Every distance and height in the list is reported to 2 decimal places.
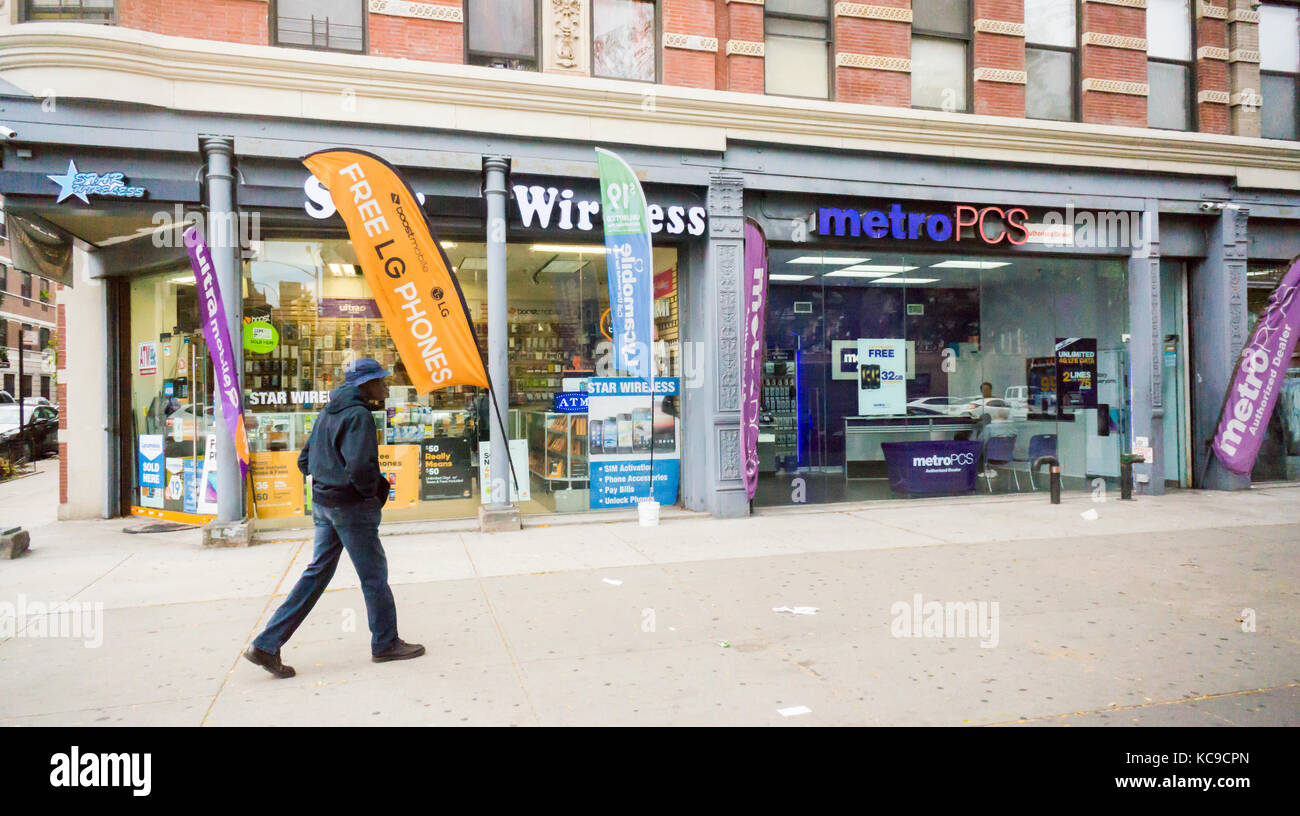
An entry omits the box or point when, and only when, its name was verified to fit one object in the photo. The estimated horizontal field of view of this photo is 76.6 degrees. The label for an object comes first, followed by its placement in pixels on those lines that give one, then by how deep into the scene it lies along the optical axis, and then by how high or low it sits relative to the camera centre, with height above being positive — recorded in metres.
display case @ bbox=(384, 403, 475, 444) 10.69 -0.16
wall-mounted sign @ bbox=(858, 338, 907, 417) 12.20 +0.41
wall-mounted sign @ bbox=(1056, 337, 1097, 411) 13.23 +0.50
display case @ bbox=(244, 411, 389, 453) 10.20 -0.22
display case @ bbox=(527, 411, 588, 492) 11.14 -0.60
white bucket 10.42 -1.35
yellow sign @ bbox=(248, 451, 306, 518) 10.12 -0.89
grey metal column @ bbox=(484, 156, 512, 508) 10.02 +1.18
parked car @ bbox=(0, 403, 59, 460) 21.22 -0.39
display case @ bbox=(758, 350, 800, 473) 11.93 -0.14
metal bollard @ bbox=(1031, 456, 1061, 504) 11.84 -1.06
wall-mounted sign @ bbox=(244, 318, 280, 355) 10.27 +0.95
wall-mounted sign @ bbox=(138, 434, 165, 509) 11.07 -0.75
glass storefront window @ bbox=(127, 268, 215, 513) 10.95 +0.28
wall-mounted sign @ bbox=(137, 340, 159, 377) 11.22 +0.76
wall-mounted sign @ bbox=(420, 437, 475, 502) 10.73 -0.78
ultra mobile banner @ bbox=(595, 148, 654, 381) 9.63 +1.67
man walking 5.10 -0.61
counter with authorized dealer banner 12.48 -0.95
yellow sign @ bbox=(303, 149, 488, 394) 8.80 +1.56
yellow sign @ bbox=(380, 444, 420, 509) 10.47 -0.78
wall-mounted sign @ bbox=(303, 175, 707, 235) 10.19 +2.50
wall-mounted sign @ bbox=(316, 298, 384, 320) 10.55 +1.34
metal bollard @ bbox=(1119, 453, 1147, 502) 12.27 -1.19
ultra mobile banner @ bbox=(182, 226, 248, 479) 9.09 +0.87
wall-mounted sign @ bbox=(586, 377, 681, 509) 11.24 -0.46
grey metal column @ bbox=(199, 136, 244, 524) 9.14 +1.81
